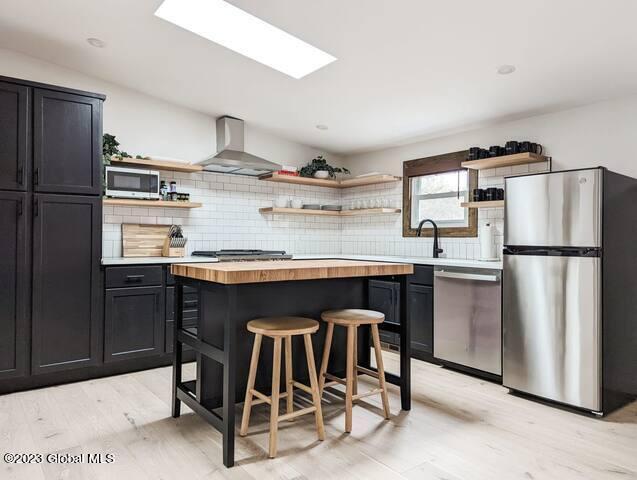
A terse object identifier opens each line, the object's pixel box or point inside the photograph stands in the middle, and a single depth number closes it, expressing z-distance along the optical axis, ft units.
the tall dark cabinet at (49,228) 10.11
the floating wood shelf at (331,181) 16.43
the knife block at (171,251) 13.93
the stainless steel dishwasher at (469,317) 10.86
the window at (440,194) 14.53
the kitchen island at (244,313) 6.75
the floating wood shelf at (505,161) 11.93
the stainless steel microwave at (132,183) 12.63
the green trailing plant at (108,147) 12.55
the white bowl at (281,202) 17.25
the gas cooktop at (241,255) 13.81
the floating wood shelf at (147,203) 12.88
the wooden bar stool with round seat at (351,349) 7.95
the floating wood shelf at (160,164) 13.09
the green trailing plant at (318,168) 17.46
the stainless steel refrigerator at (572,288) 8.87
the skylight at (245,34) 10.10
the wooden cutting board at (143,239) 13.74
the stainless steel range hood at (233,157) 14.44
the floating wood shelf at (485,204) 12.57
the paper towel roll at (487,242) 12.87
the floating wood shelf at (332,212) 16.48
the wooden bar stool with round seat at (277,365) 7.14
